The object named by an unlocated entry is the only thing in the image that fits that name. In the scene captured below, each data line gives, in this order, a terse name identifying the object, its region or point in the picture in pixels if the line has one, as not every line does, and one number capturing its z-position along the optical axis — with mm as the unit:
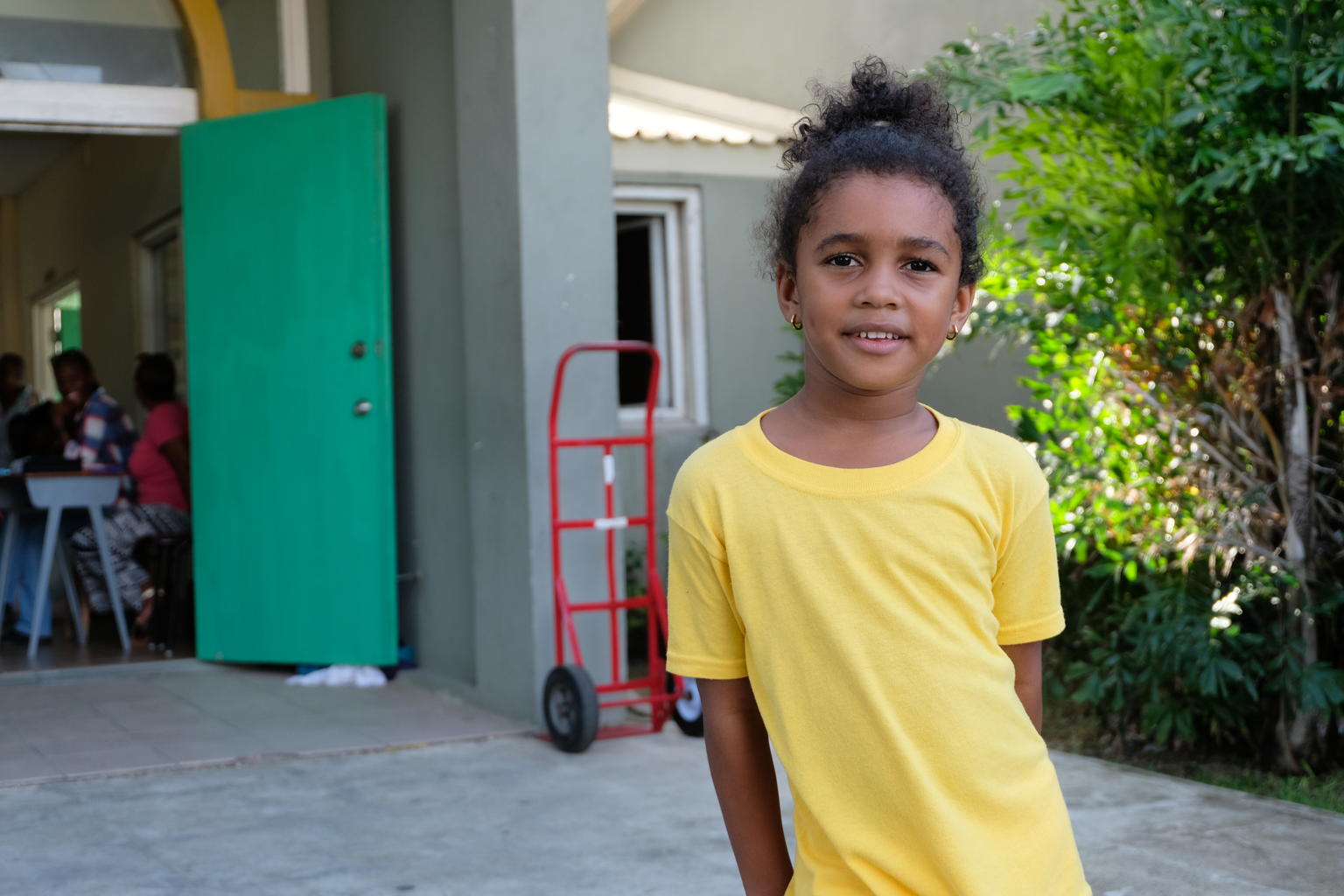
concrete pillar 5305
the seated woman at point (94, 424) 8266
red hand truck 5008
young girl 1429
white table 7645
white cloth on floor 6360
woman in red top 8180
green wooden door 6285
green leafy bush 4352
